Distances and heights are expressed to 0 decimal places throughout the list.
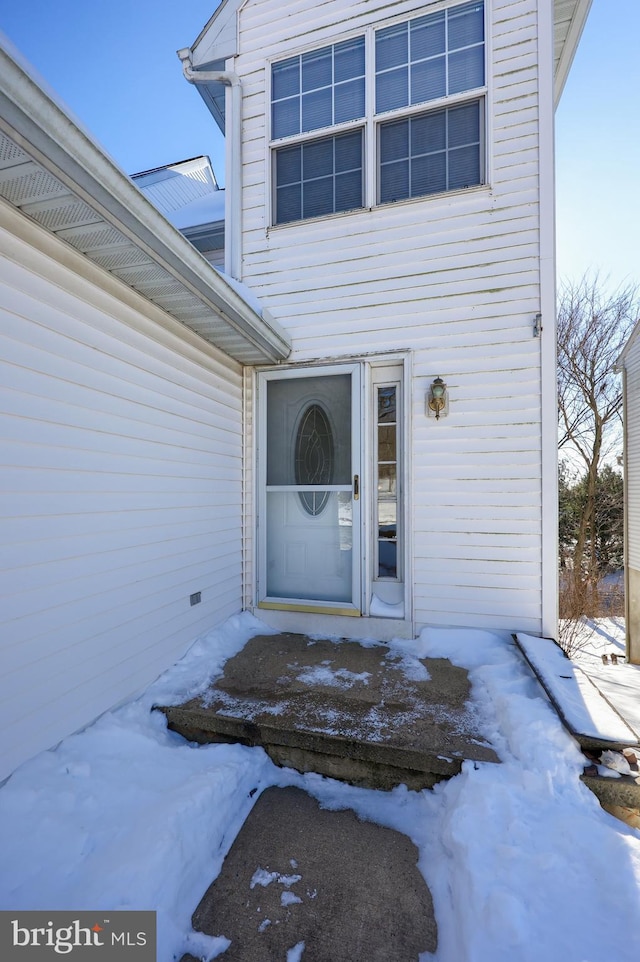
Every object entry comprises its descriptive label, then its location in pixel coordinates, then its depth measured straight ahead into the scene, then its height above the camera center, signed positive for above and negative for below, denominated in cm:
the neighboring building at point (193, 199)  493 +387
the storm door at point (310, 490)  362 -7
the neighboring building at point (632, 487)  930 -12
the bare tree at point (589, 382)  1160 +272
